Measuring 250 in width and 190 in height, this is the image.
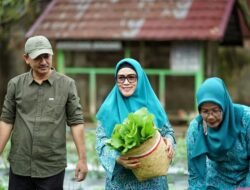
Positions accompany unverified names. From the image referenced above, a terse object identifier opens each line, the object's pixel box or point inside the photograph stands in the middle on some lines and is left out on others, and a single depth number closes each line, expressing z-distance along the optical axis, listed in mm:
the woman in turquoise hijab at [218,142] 6116
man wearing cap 7389
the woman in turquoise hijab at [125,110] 6897
